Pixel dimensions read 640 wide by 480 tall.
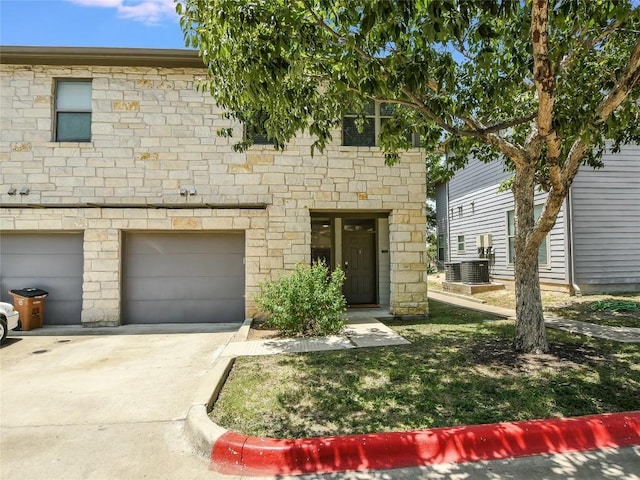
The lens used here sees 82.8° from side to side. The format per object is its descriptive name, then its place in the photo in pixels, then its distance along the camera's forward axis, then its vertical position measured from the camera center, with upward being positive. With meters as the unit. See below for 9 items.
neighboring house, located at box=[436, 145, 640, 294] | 11.00 +0.57
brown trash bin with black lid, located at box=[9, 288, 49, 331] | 7.82 -1.11
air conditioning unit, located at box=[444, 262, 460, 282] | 14.78 -0.80
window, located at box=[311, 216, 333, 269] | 10.11 +0.41
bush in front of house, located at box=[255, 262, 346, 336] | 6.66 -0.94
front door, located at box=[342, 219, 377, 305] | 10.24 -0.09
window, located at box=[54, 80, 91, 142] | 8.52 +3.45
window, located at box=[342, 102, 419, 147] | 8.86 +3.09
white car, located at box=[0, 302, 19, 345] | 6.77 -1.23
